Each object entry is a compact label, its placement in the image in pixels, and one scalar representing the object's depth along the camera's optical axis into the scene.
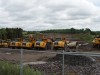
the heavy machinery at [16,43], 16.17
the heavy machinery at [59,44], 14.91
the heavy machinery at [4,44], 17.45
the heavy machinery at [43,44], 14.95
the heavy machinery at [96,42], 15.20
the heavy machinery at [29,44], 15.61
